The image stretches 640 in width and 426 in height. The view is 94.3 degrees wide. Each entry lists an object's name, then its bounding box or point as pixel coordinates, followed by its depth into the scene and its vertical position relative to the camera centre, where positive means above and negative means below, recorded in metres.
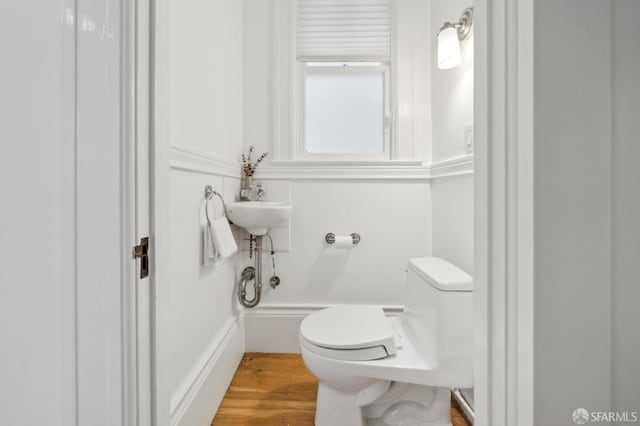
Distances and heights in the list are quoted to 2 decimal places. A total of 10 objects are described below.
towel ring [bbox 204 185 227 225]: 1.31 +0.08
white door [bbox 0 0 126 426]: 0.57 +0.00
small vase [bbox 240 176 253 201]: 1.88 +0.18
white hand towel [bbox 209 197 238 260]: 1.28 -0.12
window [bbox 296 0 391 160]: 1.94 +0.89
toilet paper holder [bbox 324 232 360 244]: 1.88 -0.17
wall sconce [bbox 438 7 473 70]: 1.33 +0.80
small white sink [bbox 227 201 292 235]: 1.53 -0.02
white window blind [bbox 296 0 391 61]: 1.93 +1.20
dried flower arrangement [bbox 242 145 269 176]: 1.88 +0.31
